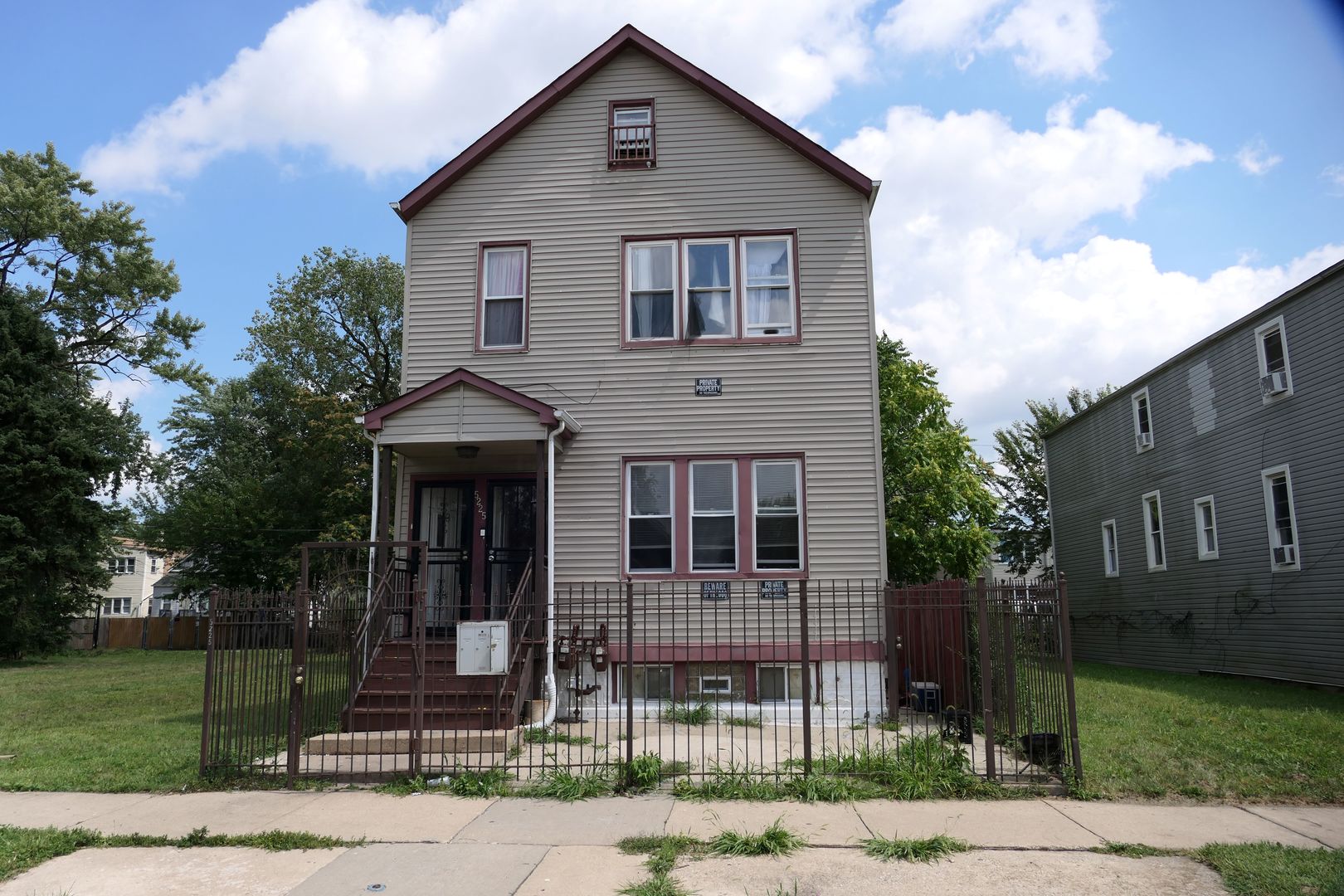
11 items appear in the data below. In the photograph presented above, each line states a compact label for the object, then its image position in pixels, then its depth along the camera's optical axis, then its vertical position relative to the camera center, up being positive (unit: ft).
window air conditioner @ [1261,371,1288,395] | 58.85 +13.19
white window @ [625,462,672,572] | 44.80 +4.02
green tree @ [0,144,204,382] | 102.17 +38.26
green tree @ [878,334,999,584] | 103.45 +12.14
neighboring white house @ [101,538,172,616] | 223.71 +5.49
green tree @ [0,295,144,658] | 80.94 +10.01
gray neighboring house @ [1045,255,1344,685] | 55.42 +6.63
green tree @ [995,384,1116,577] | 144.87 +15.22
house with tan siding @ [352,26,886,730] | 44.50 +12.44
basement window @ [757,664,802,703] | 43.52 -3.60
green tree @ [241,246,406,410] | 132.57 +39.07
